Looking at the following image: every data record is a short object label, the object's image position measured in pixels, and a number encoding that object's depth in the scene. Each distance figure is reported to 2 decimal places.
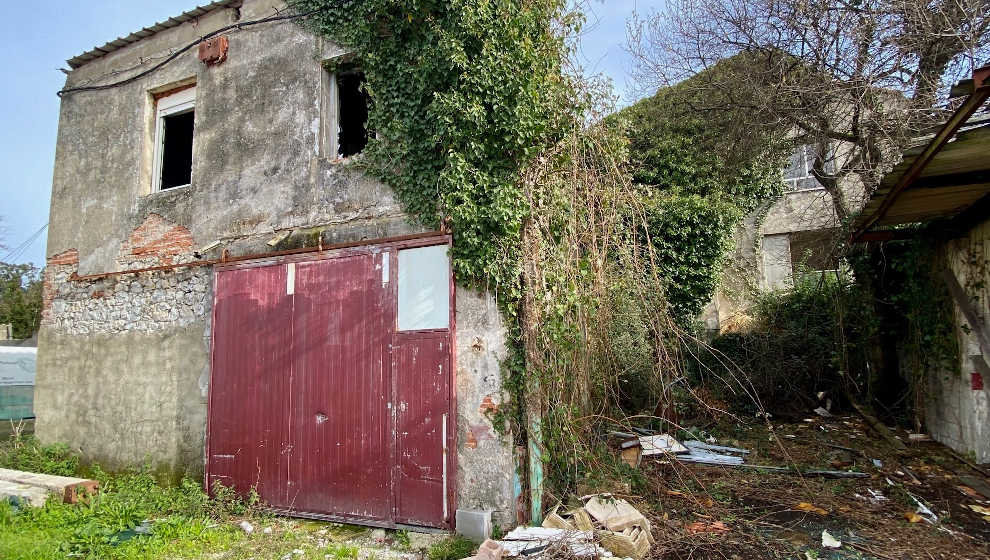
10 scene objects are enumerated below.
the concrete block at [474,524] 4.89
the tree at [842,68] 8.20
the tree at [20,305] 22.53
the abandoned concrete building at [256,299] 5.40
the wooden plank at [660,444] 6.84
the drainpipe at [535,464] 5.05
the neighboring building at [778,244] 11.58
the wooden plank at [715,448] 7.42
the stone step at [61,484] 6.32
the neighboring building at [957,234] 4.75
